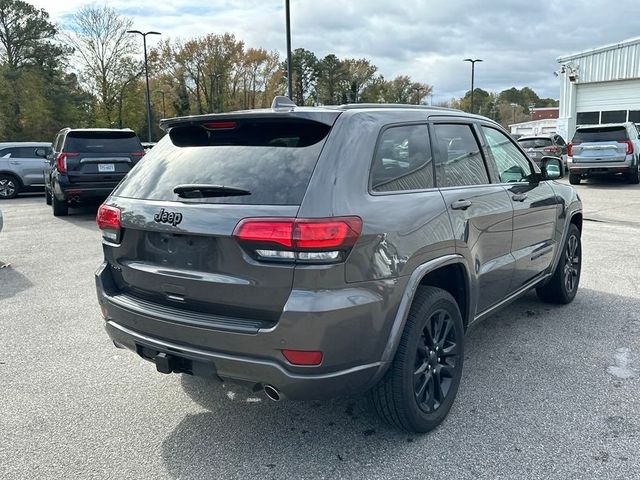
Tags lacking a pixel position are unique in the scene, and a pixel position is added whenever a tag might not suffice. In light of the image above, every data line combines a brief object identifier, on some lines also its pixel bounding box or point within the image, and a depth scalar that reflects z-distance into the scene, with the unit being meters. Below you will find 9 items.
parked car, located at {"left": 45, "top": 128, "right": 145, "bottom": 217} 10.92
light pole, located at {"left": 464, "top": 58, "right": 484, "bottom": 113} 40.78
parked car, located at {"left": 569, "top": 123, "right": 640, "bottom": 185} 16.34
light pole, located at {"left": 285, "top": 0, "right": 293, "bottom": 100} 16.80
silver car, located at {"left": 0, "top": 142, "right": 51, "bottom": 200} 16.80
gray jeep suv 2.49
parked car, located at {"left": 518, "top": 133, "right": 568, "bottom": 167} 19.30
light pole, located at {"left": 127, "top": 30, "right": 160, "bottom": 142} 35.02
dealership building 24.77
